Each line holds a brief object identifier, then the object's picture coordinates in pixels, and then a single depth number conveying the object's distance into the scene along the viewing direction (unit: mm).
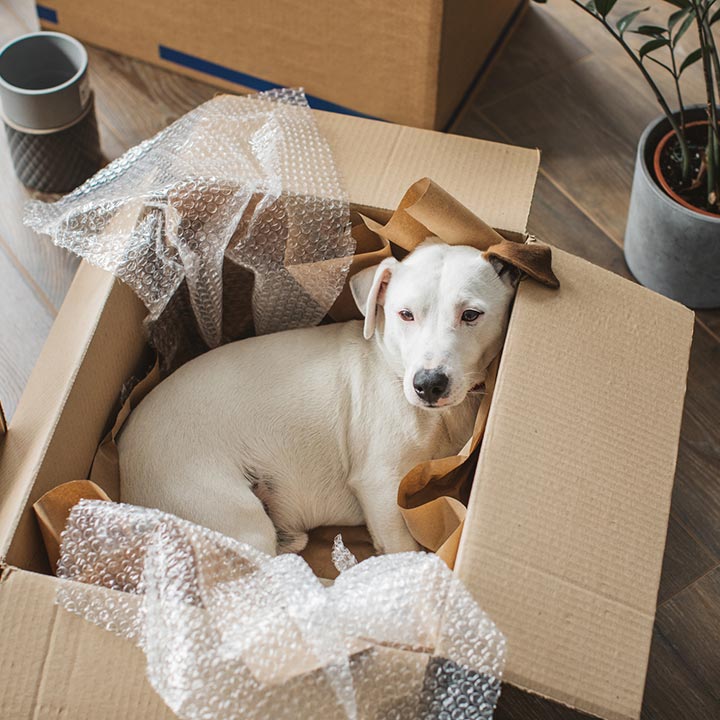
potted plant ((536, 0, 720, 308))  1648
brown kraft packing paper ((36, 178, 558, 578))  1203
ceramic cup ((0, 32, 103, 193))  1773
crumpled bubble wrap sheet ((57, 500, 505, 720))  917
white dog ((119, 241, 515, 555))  1247
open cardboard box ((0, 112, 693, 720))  940
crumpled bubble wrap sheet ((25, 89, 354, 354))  1343
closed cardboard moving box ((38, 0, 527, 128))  1797
